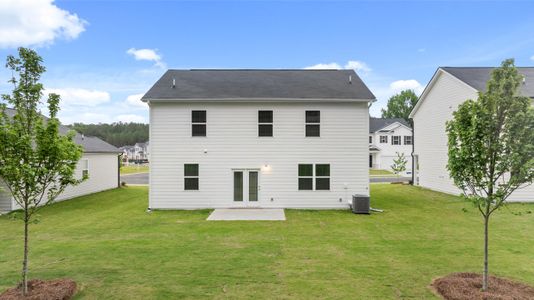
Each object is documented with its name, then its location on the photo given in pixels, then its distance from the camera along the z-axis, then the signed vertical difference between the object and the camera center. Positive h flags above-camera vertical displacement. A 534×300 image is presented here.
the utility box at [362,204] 12.61 -2.38
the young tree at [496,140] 4.82 +0.25
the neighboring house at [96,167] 18.80 -0.99
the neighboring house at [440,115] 16.28 +2.89
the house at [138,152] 91.68 +0.66
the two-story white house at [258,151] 13.83 +0.15
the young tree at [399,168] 28.12 -1.55
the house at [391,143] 41.03 +1.61
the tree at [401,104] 64.69 +12.08
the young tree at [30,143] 4.71 +0.21
